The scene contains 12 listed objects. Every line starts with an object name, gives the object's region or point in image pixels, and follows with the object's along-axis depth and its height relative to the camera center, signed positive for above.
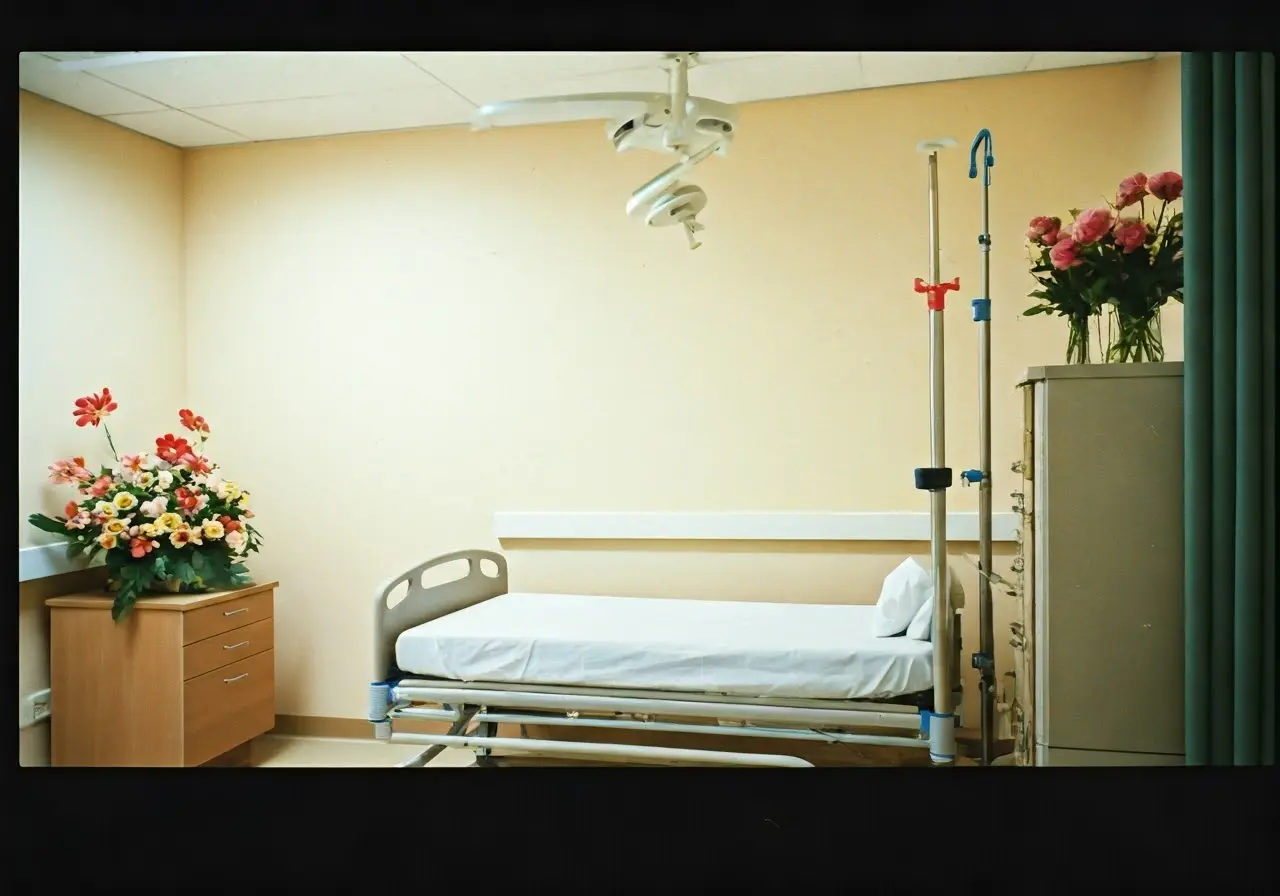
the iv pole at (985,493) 2.55 -0.14
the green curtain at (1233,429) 2.01 +0.03
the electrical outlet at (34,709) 3.10 -0.91
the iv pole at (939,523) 2.30 -0.20
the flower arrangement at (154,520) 3.10 -0.26
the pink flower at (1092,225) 2.20 +0.54
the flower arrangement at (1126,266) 2.22 +0.44
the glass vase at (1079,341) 2.29 +0.26
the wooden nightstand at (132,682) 3.03 -0.80
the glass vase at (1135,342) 2.27 +0.26
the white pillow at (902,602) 2.56 -0.45
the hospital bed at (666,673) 2.46 -0.65
